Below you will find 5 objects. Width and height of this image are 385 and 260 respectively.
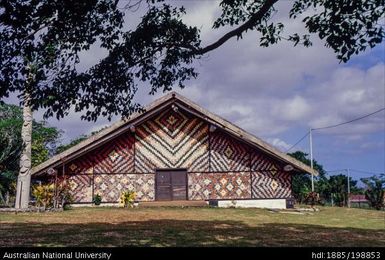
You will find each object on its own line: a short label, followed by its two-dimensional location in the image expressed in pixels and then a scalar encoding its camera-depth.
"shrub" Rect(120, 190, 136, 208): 21.14
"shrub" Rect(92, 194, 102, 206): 21.72
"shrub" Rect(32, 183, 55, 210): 18.16
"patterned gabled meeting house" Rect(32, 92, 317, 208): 22.25
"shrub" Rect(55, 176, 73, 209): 18.80
